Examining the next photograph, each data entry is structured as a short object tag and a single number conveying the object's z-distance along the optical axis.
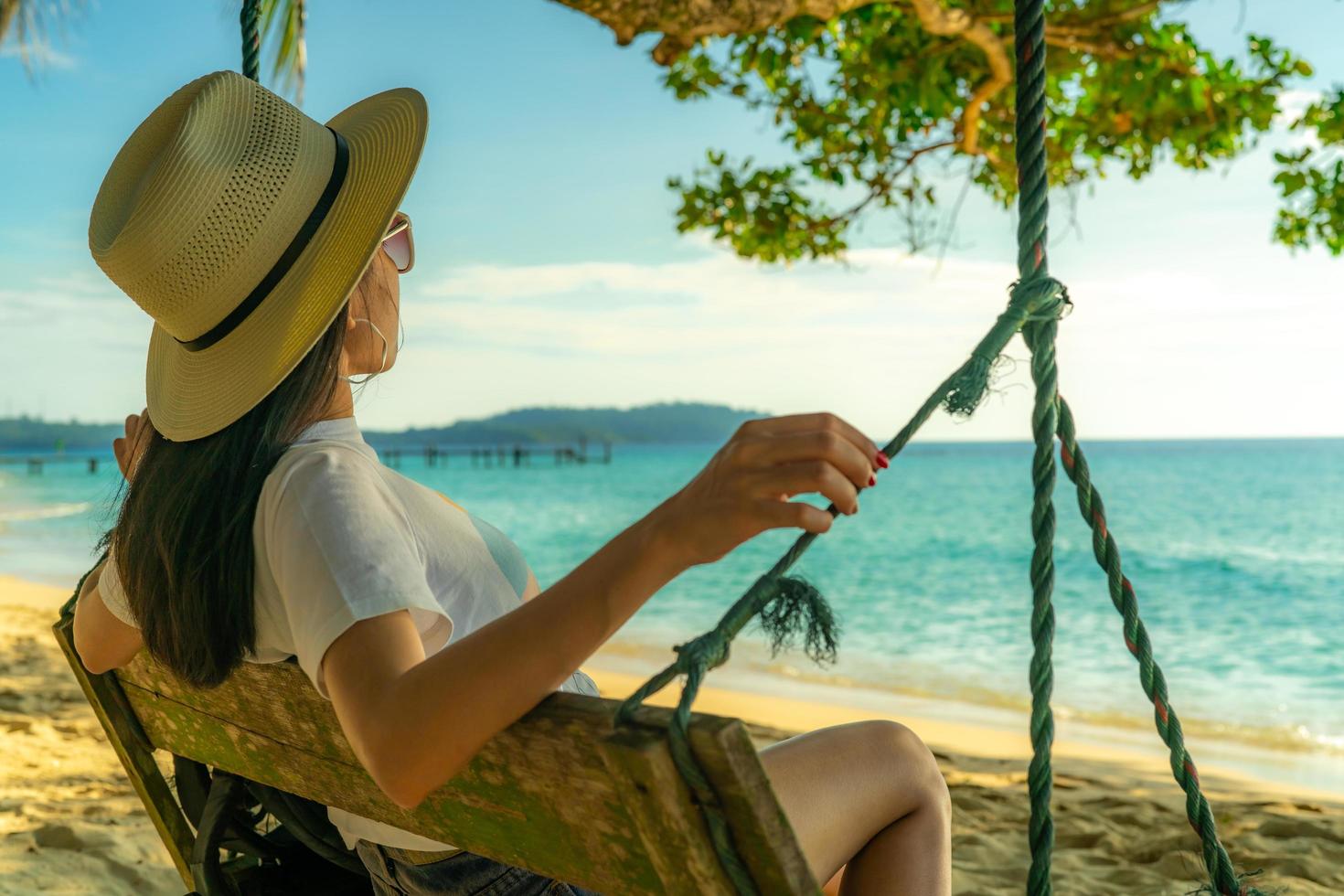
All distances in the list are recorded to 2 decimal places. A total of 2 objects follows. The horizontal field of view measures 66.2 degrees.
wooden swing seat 0.75
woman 0.95
